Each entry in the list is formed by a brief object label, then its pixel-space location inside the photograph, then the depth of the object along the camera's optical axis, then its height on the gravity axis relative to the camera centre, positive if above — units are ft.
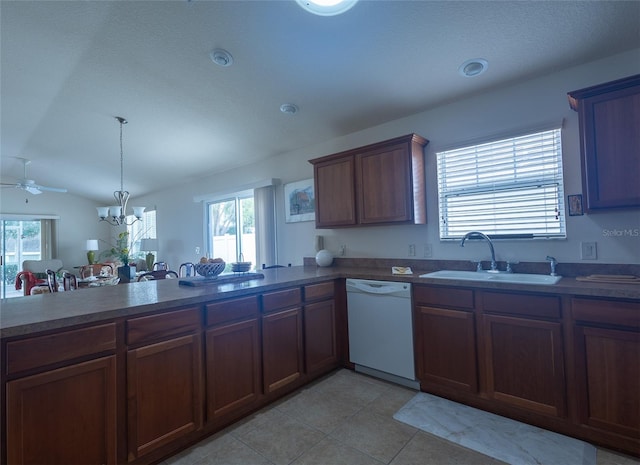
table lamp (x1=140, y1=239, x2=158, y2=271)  20.07 +0.09
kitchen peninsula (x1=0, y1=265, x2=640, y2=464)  4.28 -2.21
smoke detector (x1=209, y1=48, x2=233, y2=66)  7.83 +5.05
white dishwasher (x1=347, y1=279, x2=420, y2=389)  7.80 -2.56
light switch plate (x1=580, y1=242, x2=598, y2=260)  6.97 -0.48
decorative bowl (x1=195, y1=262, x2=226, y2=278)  7.45 -0.62
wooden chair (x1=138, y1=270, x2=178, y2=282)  13.93 -1.35
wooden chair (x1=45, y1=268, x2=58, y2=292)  13.21 -1.51
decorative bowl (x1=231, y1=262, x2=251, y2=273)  8.54 -0.70
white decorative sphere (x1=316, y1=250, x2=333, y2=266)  11.28 -0.70
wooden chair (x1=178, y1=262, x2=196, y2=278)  14.91 -1.51
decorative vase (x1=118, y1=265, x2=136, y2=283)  13.07 -1.18
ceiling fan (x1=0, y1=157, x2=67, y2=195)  15.79 +3.50
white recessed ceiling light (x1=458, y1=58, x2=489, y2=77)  7.34 +4.25
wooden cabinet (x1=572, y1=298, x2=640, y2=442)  5.11 -2.43
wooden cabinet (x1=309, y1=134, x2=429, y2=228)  9.00 +1.77
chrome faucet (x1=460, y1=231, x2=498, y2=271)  7.91 -0.23
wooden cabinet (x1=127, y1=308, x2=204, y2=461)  5.03 -2.45
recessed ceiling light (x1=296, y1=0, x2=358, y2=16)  6.04 +4.84
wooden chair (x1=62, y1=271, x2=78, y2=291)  13.46 -1.50
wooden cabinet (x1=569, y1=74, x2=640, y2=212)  5.82 +1.77
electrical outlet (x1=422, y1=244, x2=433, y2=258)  9.45 -0.49
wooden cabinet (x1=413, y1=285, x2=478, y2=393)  6.84 -2.51
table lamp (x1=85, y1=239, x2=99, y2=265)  24.07 -0.04
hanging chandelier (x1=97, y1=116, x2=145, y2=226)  13.94 +1.93
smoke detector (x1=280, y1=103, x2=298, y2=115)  10.06 +4.59
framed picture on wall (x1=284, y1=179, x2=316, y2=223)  12.57 +1.71
